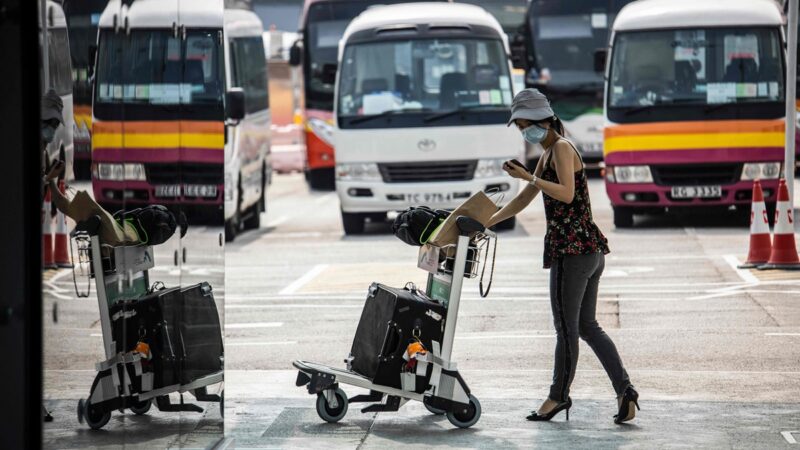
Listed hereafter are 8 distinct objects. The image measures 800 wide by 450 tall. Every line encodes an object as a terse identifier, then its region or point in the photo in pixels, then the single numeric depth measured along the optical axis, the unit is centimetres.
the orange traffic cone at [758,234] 2972
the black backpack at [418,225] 1584
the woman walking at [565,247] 1571
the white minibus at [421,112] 3931
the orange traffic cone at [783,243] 2934
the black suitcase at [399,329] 1580
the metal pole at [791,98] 3784
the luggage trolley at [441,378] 1570
